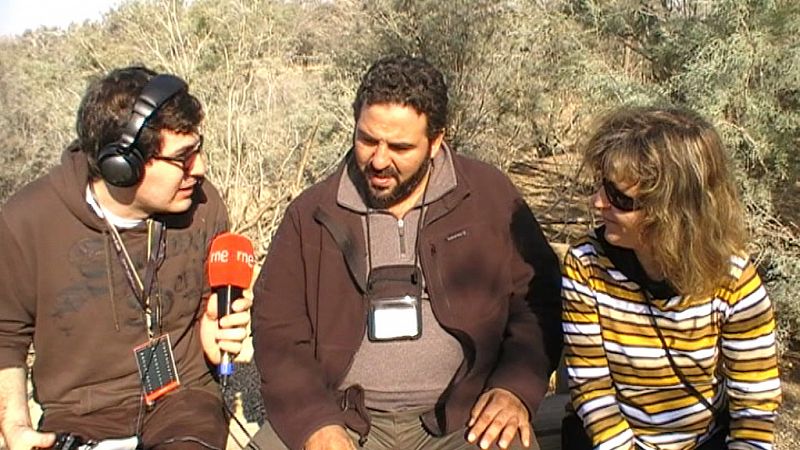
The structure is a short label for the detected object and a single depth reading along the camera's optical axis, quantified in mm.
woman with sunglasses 2449
